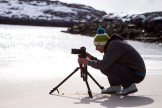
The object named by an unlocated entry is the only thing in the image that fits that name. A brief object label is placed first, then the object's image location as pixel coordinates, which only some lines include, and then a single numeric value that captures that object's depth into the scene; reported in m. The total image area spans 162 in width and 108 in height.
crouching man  5.77
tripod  6.11
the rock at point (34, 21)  178.10
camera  5.93
